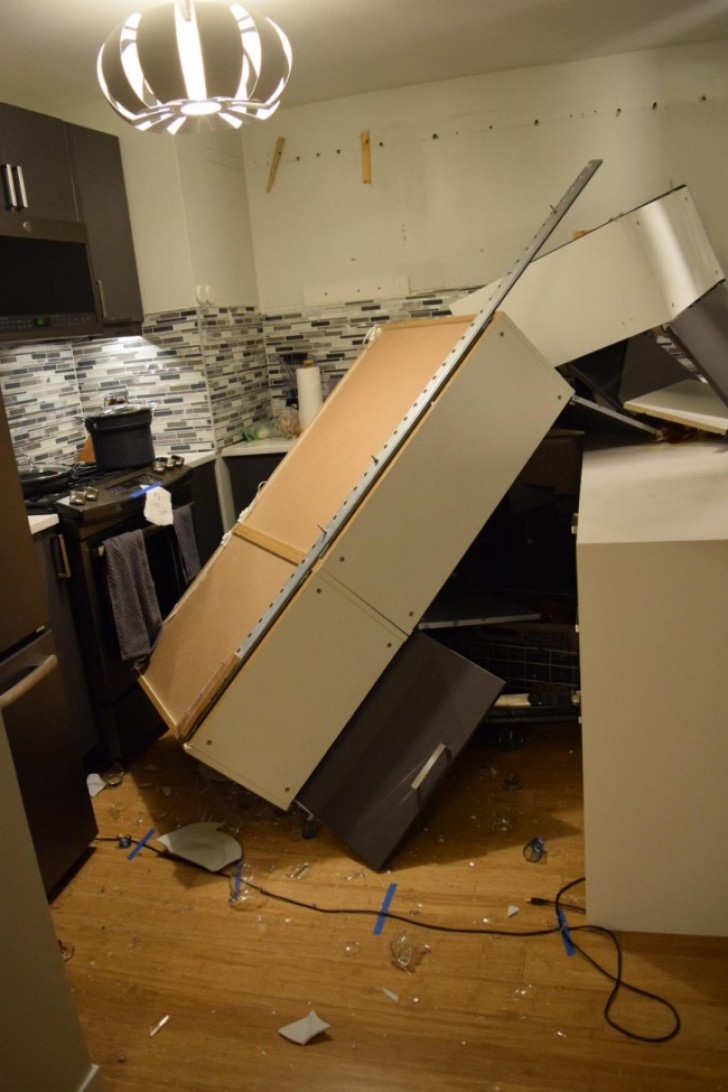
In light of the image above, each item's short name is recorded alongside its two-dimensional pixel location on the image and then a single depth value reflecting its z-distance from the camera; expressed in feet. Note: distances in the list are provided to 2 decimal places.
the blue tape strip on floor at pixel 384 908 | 6.59
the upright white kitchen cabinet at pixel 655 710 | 5.51
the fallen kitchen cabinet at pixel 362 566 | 6.98
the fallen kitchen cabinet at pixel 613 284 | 7.93
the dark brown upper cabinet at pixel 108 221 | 10.52
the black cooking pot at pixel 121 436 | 10.01
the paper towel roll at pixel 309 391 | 12.77
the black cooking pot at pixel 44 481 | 9.01
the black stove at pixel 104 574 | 8.66
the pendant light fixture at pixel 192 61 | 5.85
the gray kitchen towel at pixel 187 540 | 10.05
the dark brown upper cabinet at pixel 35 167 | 9.20
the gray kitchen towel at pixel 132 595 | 8.79
